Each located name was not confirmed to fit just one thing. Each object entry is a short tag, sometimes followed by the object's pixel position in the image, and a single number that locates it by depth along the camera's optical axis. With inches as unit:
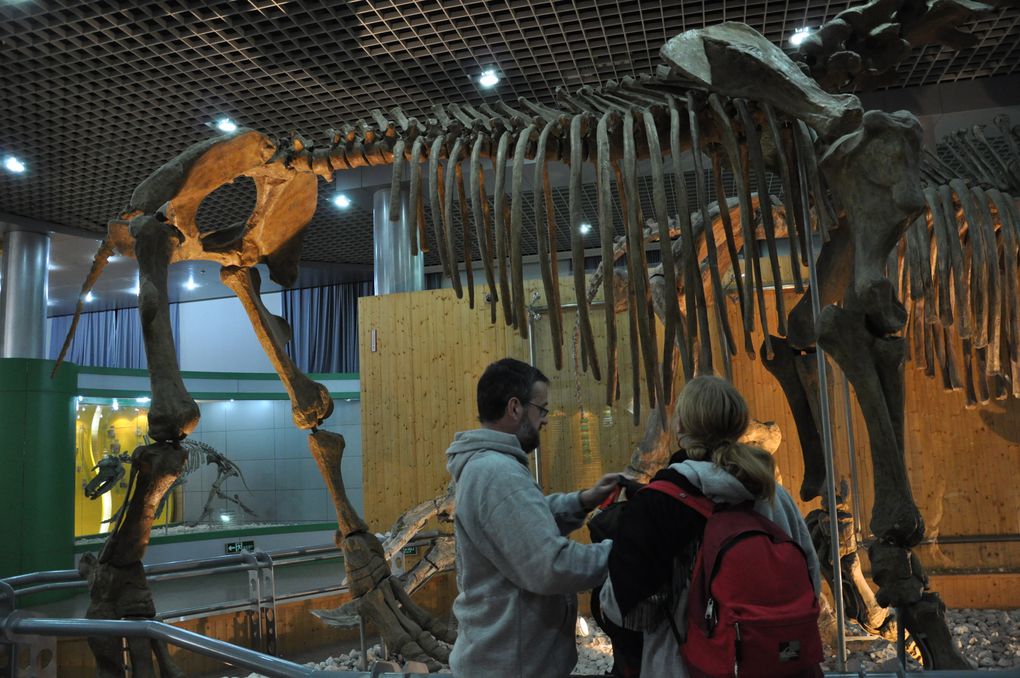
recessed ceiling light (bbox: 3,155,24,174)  335.6
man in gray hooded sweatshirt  71.1
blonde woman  65.3
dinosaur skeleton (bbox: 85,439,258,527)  510.6
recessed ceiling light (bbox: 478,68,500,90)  287.4
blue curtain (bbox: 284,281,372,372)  658.2
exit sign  269.5
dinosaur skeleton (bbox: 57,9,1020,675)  110.5
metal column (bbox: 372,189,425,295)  355.9
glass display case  467.8
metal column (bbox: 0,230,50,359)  399.2
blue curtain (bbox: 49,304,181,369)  748.0
